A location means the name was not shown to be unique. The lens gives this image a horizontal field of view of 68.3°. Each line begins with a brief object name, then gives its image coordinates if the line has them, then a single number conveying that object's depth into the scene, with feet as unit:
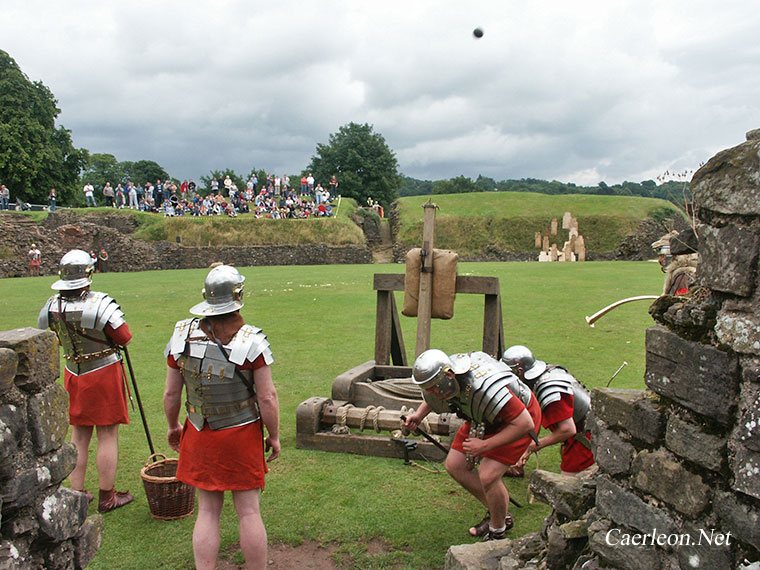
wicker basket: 14.89
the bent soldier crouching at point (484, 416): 12.86
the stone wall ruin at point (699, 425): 7.63
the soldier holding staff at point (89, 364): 15.81
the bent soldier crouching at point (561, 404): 15.26
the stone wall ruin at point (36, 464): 9.92
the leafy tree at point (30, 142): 140.97
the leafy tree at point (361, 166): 230.27
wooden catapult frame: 19.19
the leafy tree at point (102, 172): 290.76
